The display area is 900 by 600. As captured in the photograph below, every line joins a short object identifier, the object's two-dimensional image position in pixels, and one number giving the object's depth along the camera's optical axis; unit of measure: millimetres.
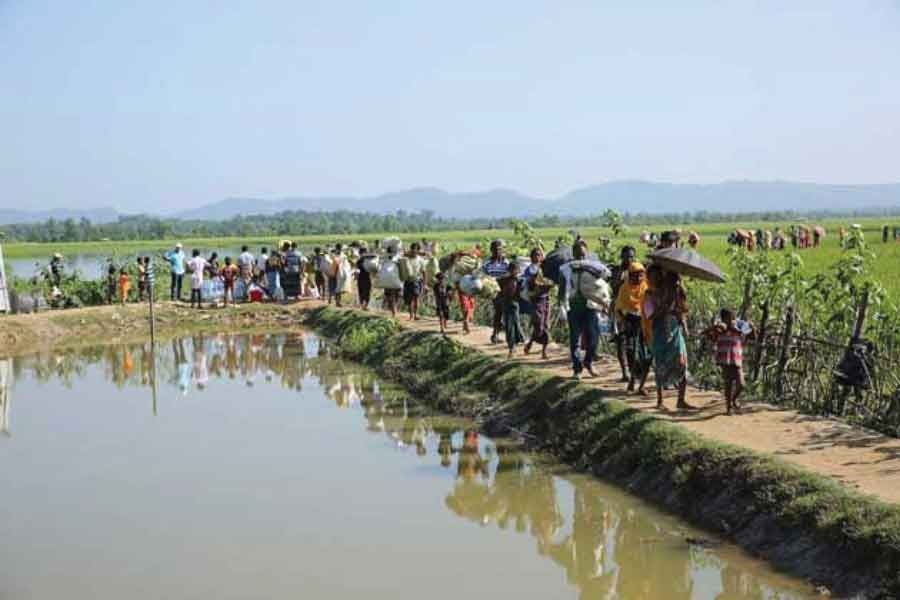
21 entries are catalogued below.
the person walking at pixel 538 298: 12750
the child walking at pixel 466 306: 15395
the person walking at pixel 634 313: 10422
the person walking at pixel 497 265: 13797
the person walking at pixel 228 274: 22844
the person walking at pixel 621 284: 10516
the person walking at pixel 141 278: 23703
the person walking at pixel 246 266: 23609
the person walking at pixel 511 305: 12945
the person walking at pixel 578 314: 11086
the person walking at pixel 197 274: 22250
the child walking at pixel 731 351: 9414
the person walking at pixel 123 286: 23141
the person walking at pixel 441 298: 15422
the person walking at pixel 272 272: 23766
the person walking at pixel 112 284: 23938
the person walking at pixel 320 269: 22247
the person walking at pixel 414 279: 17172
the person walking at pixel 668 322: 9562
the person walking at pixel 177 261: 22531
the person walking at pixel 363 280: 19547
